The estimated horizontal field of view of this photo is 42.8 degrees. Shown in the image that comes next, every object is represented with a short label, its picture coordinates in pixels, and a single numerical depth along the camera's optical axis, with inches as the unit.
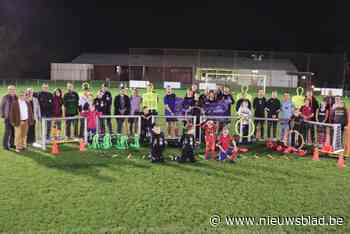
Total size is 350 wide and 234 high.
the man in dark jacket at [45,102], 519.2
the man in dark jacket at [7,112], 480.7
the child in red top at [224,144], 462.9
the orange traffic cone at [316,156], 482.0
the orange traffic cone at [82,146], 499.2
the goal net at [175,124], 538.9
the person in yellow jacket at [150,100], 562.9
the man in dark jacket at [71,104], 537.0
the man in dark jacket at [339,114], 522.6
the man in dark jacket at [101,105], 551.2
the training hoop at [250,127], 554.6
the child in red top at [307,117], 537.6
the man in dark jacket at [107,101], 555.2
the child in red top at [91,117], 522.3
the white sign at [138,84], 1213.9
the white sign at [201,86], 1377.5
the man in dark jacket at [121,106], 557.9
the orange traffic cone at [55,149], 479.8
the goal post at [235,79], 1477.7
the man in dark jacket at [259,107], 573.0
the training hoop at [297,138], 518.5
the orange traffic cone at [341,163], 448.8
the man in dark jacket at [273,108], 569.0
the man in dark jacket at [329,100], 555.2
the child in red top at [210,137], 476.7
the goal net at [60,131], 498.0
